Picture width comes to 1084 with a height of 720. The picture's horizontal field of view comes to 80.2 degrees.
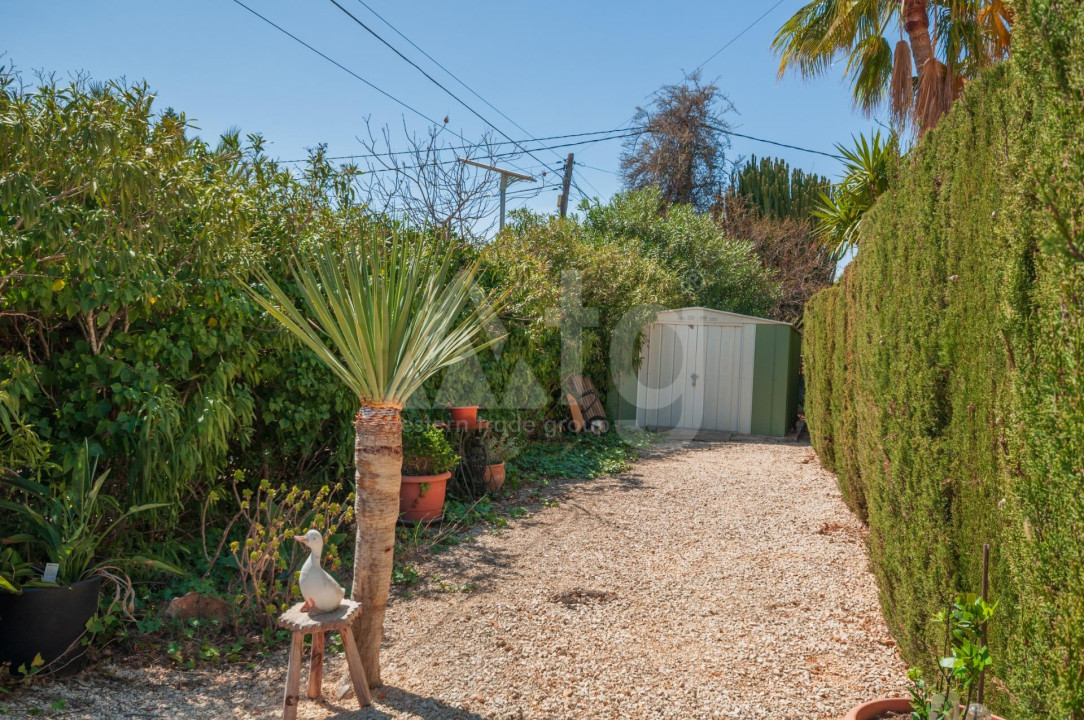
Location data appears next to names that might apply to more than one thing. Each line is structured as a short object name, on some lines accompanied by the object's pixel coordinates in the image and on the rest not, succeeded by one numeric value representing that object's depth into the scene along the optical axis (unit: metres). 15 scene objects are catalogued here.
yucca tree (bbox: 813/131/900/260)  7.41
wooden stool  2.27
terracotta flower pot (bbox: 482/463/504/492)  6.14
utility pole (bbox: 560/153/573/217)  15.07
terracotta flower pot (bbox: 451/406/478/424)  6.15
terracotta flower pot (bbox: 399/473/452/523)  4.96
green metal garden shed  10.57
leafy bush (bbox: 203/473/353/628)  3.12
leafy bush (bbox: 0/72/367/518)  2.61
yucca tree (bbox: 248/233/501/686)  2.49
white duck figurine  2.38
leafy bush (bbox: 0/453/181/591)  2.70
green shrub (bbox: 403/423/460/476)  5.05
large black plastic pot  2.53
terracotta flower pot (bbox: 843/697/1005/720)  1.98
